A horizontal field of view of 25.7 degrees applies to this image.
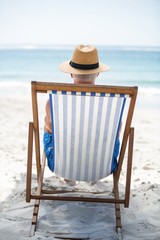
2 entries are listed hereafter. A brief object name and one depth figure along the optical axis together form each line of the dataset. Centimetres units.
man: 251
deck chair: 206
